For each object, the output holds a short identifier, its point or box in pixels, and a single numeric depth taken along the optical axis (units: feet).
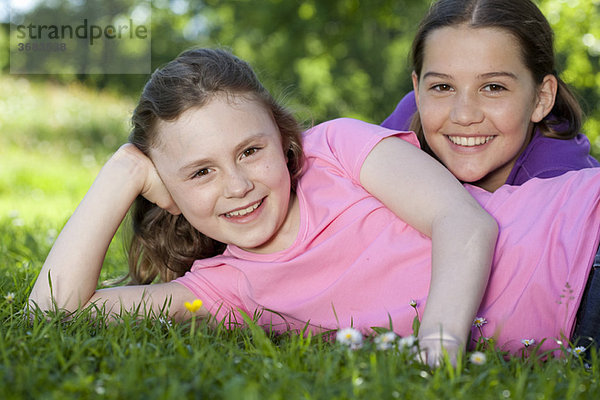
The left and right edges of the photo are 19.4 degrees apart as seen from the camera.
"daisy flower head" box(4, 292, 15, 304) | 6.53
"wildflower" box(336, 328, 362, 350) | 5.84
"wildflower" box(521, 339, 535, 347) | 6.14
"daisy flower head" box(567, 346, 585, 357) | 6.00
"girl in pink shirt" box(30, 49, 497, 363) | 6.44
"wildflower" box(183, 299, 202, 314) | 6.11
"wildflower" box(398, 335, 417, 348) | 5.81
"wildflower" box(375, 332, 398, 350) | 5.82
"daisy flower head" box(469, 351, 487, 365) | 5.78
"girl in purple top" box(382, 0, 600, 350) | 6.99
